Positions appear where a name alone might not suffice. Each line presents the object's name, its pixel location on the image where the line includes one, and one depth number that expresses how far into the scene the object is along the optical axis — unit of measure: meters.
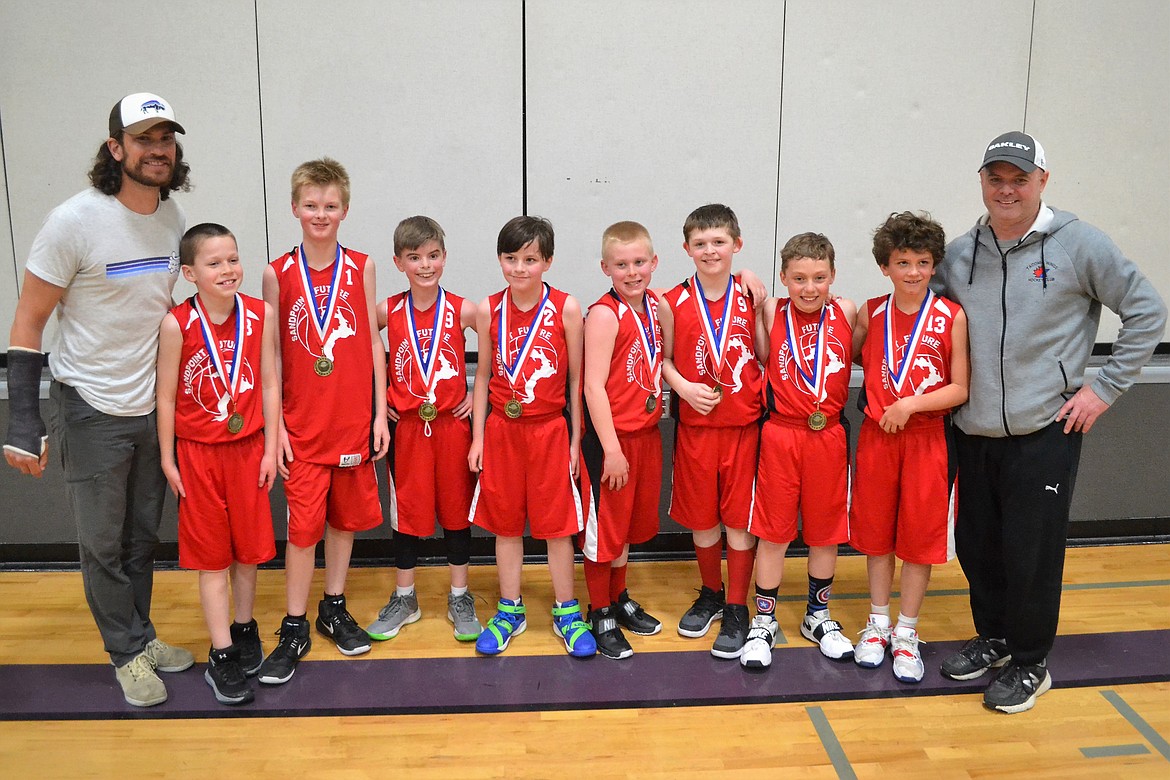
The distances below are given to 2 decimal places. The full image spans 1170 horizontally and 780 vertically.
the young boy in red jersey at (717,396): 3.03
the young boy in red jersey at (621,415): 2.98
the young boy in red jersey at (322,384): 2.93
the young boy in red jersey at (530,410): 3.02
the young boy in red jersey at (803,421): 2.99
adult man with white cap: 2.65
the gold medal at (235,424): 2.80
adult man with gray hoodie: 2.72
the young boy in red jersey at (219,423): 2.75
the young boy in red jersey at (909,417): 2.85
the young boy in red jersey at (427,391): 3.05
